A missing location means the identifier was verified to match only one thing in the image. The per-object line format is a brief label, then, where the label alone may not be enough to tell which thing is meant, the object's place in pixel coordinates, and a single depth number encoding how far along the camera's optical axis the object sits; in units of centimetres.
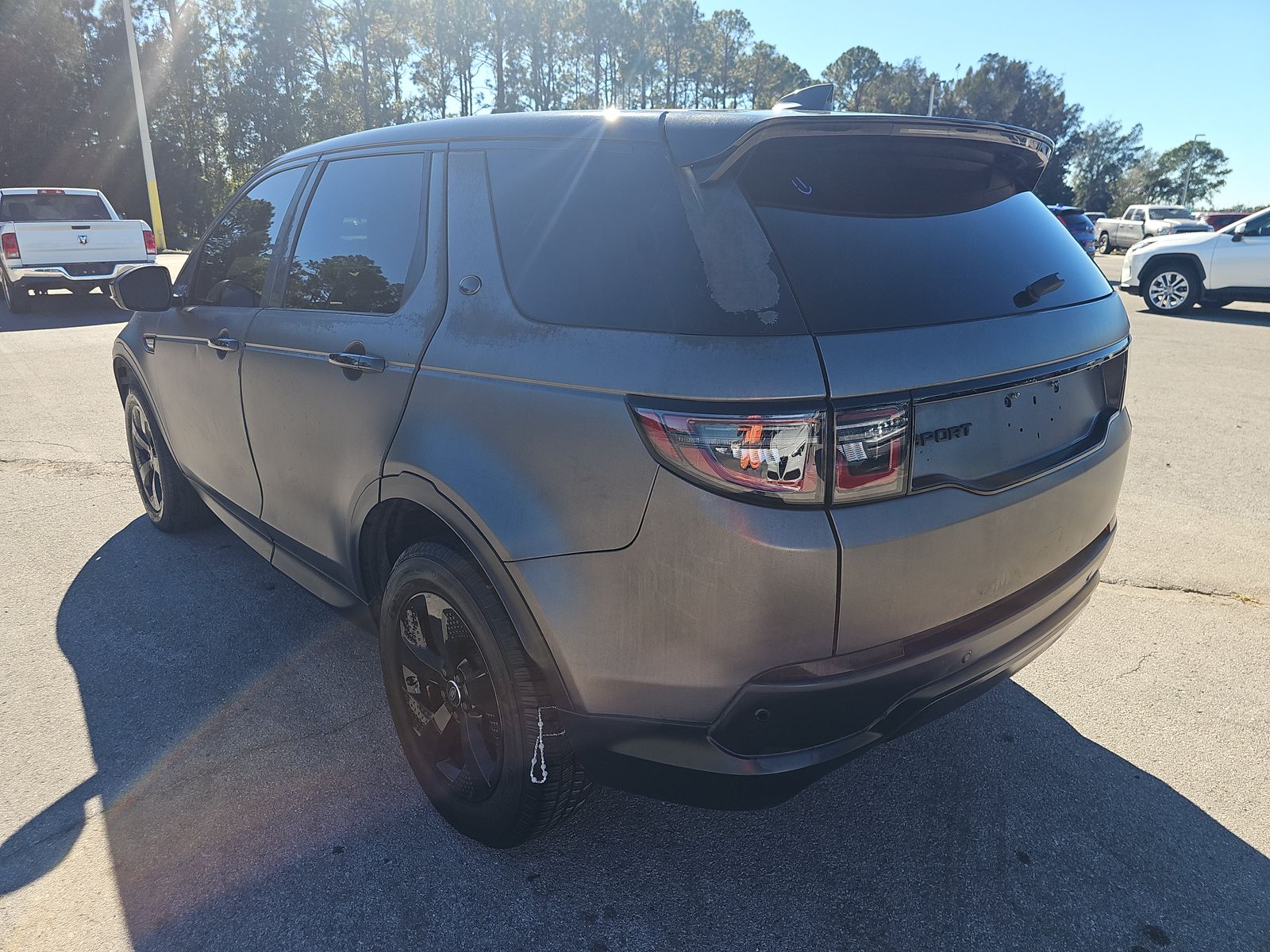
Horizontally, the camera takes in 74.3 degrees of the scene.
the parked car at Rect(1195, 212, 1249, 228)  3453
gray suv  163
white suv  1273
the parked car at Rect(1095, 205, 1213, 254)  3288
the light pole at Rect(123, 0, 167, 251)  2356
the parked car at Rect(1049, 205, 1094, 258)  2088
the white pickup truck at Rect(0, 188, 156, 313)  1353
